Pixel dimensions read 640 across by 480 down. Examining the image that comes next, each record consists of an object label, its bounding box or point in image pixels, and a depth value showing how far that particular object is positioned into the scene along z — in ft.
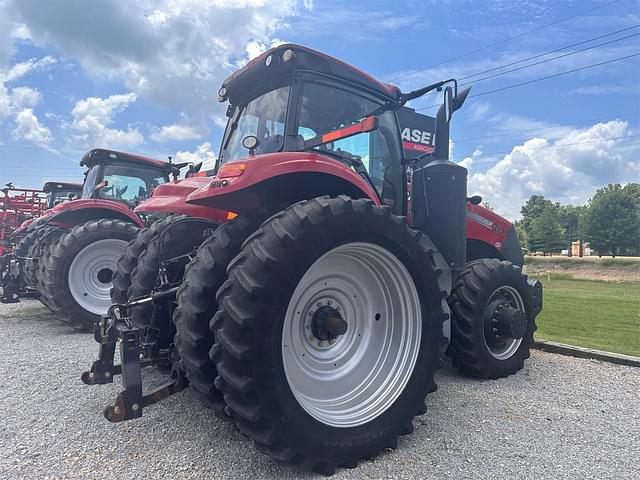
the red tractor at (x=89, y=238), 19.85
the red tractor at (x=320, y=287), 7.09
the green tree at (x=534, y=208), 237.04
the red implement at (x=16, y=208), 39.99
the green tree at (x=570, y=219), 200.60
